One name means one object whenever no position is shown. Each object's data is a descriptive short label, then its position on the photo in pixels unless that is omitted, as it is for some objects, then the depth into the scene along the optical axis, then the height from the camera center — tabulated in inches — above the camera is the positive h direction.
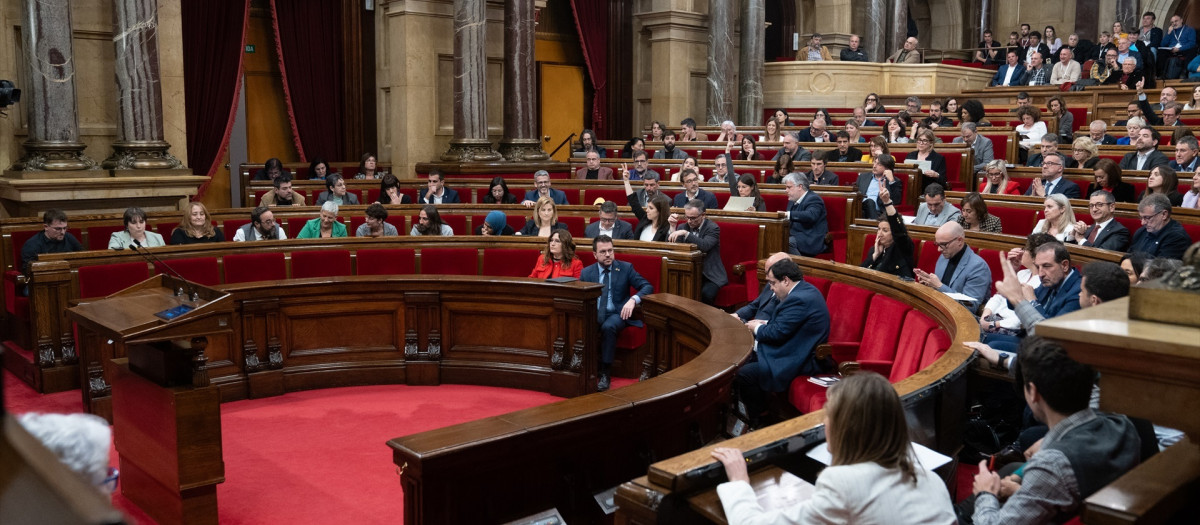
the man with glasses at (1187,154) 298.4 -0.2
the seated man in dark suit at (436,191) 380.5 -12.8
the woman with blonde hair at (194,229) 282.4 -19.7
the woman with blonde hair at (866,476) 82.9 -26.1
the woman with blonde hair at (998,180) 303.4 -7.6
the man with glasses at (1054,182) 293.1 -8.1
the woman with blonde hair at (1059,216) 237.9 -14.4
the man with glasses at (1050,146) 305.7 +2.4
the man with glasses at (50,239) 267.2 -21.1
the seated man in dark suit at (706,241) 284.4 -23.8
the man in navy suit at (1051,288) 172.6 -22.8
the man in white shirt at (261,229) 295.4 -20.6
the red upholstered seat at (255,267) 267.7 -28.7
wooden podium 150.6 -36.1
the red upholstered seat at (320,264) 274.4 -28.4
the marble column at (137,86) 362.9 +25.7
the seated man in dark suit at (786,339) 193.6 -35.0
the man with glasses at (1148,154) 312.0 -0.1
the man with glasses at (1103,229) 228.5 -17.0
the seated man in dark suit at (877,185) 313.7 -10.0
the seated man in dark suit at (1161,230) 217.2 -16.3
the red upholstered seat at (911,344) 172.1 -32.6
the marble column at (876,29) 677.3 +83.2
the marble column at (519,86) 468.4 +32.4
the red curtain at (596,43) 604.7 +67.7
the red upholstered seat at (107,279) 243.4 -28.9
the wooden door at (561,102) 615.2 +32.4
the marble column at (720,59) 590.9 +55.7
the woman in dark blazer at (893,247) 231.0 -21.0
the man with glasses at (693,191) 338.6 -11.7
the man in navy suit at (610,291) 246.2 -32.9
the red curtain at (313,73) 516.4 +43.2
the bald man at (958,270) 212.7 -24.2
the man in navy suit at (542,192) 365.1 -13.1
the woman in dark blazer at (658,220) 293.9 -18.5
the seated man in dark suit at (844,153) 395.2 +0.7
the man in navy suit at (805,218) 315.6 -19.5
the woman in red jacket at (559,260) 258.1 -26.2
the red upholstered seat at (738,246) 306.3 -27.3
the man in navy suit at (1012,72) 591.7 +48.0
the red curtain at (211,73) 466.6 +38.8
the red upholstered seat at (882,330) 191.8 -33.4
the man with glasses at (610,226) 295.1 -20.4
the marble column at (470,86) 454.9 +31.4
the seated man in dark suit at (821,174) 350.9 -6.5
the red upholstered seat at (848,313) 208.7 -32.5
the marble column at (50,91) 341.4 +22.9
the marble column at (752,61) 609.3 +56.2
